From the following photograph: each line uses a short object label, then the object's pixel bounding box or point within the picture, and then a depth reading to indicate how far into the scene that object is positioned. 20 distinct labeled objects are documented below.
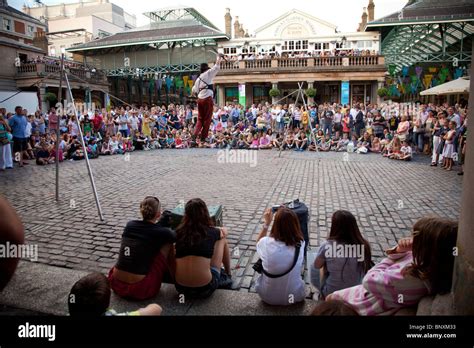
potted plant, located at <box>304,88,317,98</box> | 27.10
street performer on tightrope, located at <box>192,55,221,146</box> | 6.79
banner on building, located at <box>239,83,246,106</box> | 30.11
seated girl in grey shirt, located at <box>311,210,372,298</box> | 3.18
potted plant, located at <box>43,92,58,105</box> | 25.36
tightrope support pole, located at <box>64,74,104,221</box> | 6.04
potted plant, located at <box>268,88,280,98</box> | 28.28
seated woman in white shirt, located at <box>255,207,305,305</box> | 3.22
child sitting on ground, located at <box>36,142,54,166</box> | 13.01
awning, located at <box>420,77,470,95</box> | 14.05
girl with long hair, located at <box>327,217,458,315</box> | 2.28
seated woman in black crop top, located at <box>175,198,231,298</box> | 3.42
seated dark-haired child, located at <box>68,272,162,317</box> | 2.25
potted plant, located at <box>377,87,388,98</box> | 26.16
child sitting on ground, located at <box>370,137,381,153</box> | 15.91
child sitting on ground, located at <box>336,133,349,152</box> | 16.80
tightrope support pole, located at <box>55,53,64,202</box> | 6.35
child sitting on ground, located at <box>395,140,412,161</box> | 13.24
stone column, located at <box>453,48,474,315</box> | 2.00
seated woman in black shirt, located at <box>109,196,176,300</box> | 3.40
